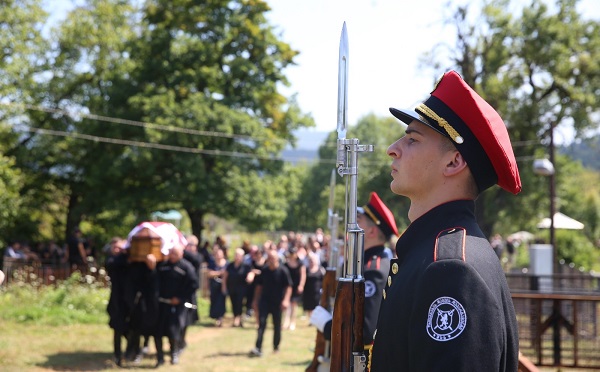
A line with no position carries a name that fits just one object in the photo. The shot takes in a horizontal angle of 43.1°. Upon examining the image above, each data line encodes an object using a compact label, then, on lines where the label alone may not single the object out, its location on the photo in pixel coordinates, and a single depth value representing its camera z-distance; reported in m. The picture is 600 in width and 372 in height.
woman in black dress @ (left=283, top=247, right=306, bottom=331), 17.17
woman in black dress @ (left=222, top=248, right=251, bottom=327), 17.91
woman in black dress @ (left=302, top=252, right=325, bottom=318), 18.00
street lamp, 10.75
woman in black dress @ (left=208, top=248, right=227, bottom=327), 17.86
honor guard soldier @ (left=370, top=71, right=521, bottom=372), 2.08
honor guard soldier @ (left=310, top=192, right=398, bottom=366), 5.35
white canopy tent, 24.94
